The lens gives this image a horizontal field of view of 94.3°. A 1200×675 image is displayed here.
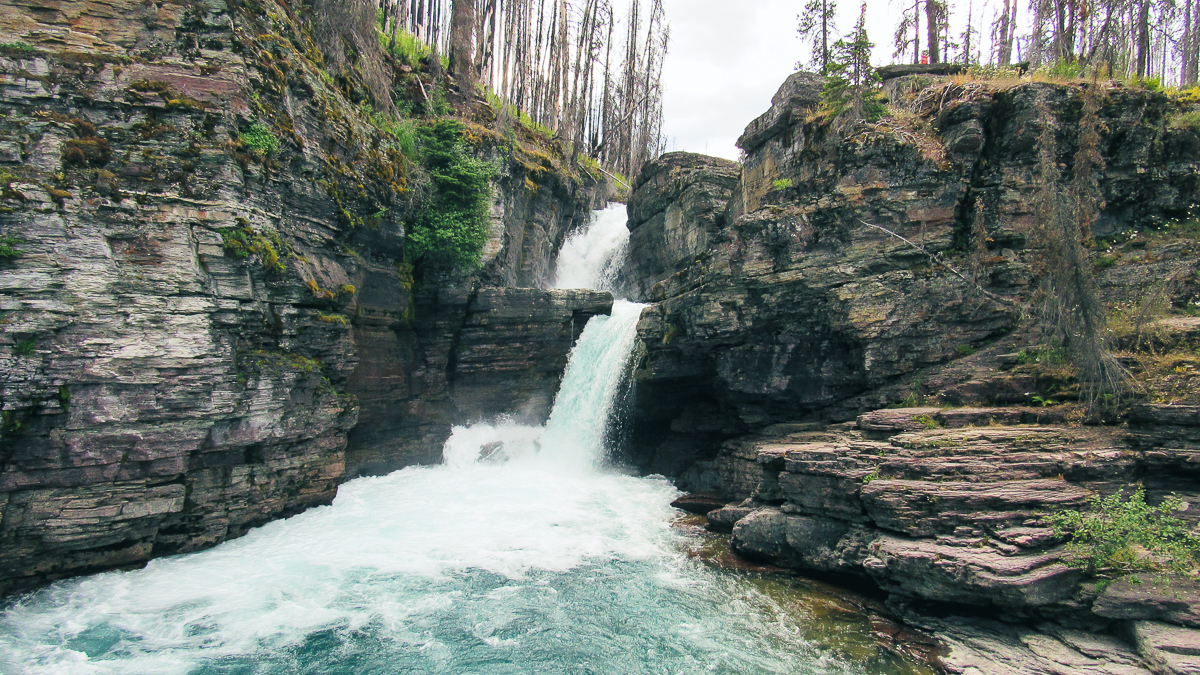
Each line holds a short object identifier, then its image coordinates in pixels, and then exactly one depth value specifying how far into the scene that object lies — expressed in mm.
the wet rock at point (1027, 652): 6344
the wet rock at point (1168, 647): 5766
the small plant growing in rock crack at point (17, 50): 9273
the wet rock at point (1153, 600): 6246
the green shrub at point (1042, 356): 9461
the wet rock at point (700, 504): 13625
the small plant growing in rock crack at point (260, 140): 11031
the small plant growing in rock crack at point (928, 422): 9430
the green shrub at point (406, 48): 19828
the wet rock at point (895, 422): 9500
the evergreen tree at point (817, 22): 20312
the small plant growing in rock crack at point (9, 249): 8453
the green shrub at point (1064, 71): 12476
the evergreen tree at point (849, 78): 14242
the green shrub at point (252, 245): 10391
